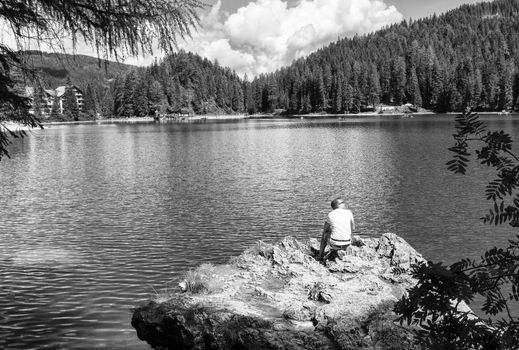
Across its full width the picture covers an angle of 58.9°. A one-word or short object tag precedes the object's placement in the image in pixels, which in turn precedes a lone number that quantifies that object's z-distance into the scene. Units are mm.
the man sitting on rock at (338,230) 14305
